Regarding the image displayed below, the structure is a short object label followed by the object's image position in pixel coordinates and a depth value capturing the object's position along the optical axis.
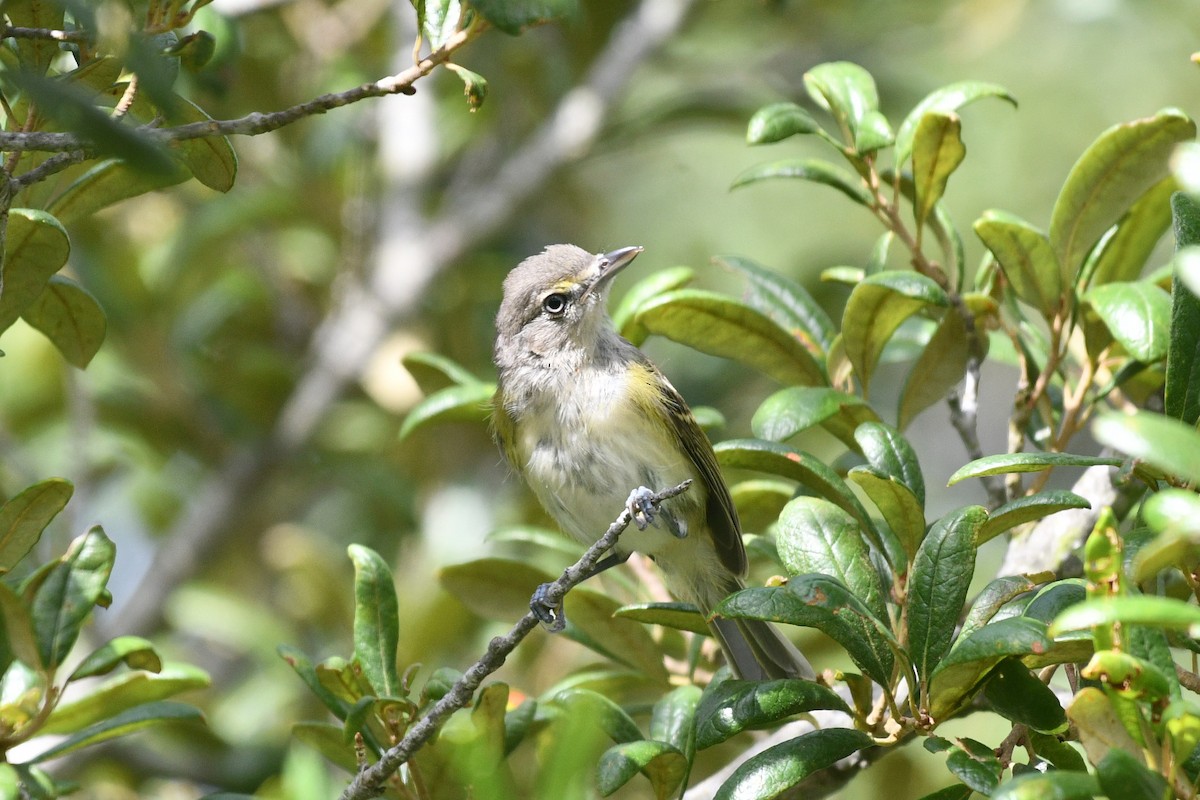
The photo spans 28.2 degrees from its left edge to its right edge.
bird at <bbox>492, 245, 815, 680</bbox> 6.77
